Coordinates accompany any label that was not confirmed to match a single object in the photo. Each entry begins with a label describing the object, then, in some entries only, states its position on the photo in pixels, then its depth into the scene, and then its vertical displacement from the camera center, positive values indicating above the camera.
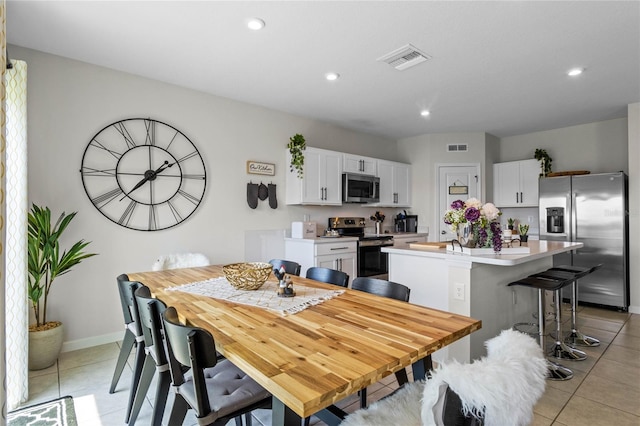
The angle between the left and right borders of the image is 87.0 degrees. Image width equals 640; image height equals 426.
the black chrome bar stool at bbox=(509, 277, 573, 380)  2.56 -0.73
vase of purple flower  2.66 -0.08
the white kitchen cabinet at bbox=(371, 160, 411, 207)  5.64 +0.54
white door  5.74 +0.50
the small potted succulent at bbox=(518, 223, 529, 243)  3.32 -0.19
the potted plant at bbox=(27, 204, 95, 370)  2.61 -0.42
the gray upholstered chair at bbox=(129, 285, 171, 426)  1.49 -0.69
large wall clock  3.21 +0.43
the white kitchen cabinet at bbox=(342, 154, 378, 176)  5.08 +0.79
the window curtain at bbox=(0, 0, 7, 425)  0.68 -0.04
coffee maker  6.00 -0.12
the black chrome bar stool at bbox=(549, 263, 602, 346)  3.22 -1.19
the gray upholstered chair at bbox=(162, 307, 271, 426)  1.15 -0.74
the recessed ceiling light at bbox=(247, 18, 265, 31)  2.43 +1.41
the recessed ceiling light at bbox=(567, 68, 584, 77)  3.26 +1.40
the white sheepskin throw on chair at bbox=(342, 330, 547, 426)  0.80 -0.42
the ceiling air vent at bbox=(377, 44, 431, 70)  2.88 +1.41
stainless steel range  4.77 -0.46
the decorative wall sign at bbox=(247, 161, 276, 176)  4.23 +0.61
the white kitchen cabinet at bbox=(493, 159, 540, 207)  5.46 +0.53
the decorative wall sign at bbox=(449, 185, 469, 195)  5.77 +0.43
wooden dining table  0.92 -0.45
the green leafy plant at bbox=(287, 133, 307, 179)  4.48 +0.86
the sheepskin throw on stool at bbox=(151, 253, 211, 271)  3.08 -0.41
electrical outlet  2.54 -0.58
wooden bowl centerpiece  1.96 -0.36
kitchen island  2.52 -0.57
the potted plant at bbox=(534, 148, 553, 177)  5.33 +0.85
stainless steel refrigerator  4.30 -0.18
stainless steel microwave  5.04 +0.42
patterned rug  1.99 -1.22
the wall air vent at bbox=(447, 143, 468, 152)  5.77 +1.16
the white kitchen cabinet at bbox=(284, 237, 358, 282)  4.25 -0.49
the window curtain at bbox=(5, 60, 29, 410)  2.21 -0.16
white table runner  1.68 -0.44
